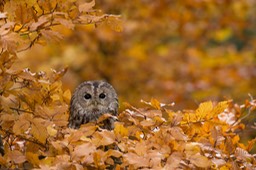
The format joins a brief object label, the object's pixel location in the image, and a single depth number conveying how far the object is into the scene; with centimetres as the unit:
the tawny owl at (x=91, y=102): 1287
